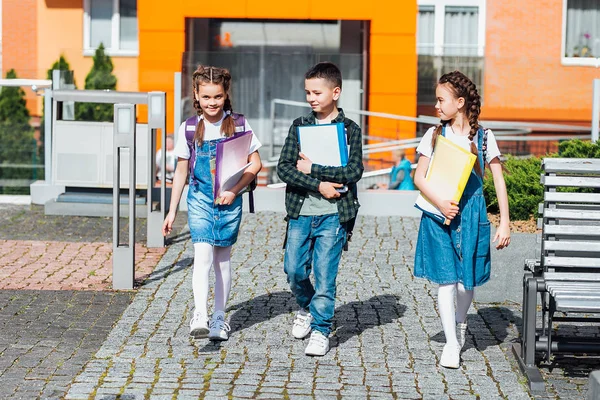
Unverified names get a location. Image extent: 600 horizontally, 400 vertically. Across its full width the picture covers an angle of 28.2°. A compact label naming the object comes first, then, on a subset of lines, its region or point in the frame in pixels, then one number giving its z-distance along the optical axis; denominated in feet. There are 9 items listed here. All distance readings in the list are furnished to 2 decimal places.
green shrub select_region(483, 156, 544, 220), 33.91
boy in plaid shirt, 23.61
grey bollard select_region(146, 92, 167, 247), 36.70
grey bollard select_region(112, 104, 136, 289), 30.04
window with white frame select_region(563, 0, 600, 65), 71.61
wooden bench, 22.44
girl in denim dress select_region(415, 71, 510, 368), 23.03
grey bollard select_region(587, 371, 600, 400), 17.39
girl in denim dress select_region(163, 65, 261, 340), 24.04
